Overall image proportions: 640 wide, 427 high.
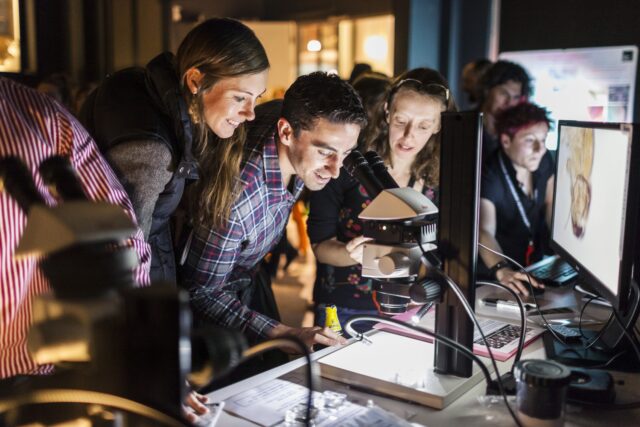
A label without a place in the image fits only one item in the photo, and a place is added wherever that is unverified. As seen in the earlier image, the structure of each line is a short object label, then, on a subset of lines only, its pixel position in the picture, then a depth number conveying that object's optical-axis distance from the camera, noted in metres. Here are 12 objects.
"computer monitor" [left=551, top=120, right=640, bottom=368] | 1.21
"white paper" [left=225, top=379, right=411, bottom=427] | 1.10
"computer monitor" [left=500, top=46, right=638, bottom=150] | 4.31
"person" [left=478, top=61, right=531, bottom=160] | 3.29
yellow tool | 1.62
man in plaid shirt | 1.63
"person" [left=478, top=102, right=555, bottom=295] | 2.50
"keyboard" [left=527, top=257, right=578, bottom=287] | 2.04
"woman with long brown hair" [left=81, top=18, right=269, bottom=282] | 1.51
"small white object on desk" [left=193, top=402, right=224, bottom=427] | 1.08
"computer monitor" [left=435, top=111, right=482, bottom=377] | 1.22
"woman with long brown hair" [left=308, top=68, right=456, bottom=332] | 2.03
